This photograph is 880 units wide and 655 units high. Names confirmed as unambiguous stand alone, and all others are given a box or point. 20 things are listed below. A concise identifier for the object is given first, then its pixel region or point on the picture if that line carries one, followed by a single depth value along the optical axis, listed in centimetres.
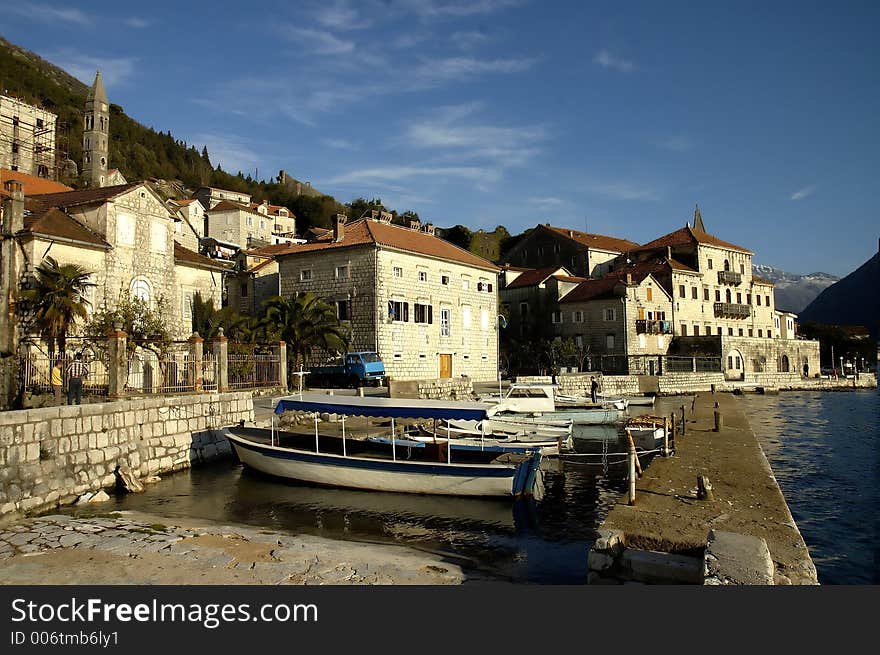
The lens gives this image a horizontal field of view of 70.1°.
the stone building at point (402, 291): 3706
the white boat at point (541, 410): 2733
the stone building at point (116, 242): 2498
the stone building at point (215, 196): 9619
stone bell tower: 7288
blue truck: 3341
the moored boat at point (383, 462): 1519
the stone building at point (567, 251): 6488
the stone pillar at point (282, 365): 2730
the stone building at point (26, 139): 5775
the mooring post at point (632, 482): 1042
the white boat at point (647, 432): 2241
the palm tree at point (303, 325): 3397
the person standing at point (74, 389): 1645
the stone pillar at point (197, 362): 2123
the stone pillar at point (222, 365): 2261
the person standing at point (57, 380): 1925
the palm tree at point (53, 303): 2255
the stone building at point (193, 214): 6462
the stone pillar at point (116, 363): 1847
